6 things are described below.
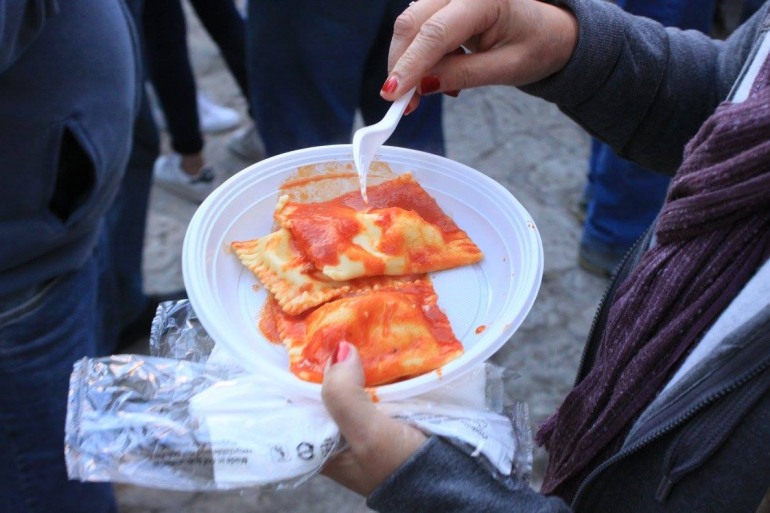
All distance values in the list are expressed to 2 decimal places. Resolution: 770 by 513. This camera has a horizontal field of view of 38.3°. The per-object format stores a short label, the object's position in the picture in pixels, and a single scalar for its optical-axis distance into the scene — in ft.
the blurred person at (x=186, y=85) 4.68
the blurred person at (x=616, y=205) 4.46
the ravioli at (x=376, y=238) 2.25
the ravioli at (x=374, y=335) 2.05
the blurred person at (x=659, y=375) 1.85
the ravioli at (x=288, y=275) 2.20
